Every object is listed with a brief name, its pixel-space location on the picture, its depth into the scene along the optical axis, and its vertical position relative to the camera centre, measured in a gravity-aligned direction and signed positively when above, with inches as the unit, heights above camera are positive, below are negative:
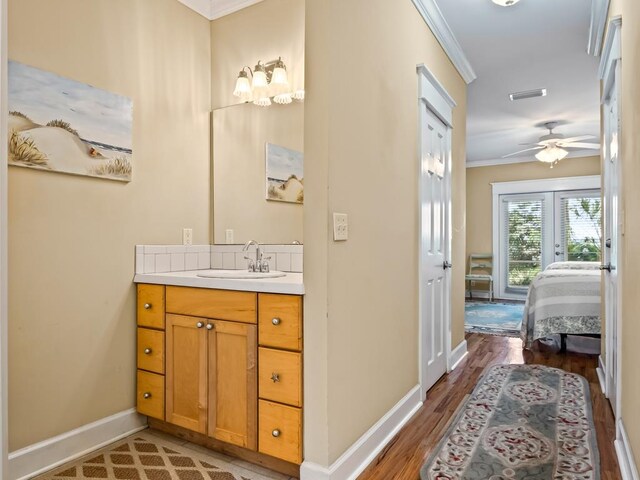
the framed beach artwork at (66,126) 72.9 +22.1
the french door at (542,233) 280.7 +7.4
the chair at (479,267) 303.7 -17.9
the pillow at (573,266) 194.2 -10.7
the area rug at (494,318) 198.8 -40.5
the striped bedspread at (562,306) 158.1 -24.2
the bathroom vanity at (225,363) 70.6 -22.1
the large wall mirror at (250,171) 101.3 +18.3
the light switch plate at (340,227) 69.5 +2.8
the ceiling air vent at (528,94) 177.0 +63.6
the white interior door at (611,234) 95.6 +2.2
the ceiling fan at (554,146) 203.3 +47.7
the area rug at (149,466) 73.4 -40.4
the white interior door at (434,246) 111.3 -0.8
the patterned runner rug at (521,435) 74.4 -39.9
